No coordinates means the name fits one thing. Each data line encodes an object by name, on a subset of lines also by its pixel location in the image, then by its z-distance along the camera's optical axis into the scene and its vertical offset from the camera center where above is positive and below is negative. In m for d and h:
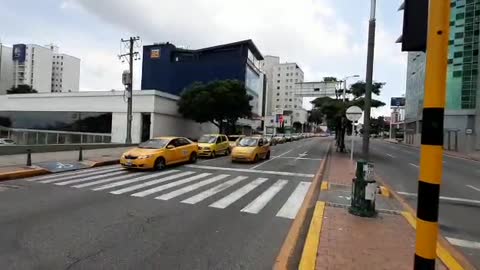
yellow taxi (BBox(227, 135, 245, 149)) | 34.94 -0.69
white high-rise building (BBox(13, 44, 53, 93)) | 90.88 +13.66
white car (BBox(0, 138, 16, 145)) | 35.14 -2.00
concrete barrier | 18.55 -1.44
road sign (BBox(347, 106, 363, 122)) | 18.09 +1.12
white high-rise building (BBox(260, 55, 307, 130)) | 120.56 +14.31
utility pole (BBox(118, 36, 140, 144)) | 31.03 +4.42
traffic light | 3.16 +0.97
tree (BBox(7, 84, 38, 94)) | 80.50 +7.07
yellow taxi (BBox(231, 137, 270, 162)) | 20.94 -1.05
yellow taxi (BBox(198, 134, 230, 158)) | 23.91 -1.04
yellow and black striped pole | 2.75 +0.06
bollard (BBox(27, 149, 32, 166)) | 14.52 -1.46
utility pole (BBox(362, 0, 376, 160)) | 9.02 +1.39
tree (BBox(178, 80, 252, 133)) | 43.62 +3.36
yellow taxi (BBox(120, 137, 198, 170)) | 15.62 -1.18
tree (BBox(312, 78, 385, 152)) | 32.00 +2.69
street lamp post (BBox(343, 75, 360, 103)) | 36.09 +4.99
